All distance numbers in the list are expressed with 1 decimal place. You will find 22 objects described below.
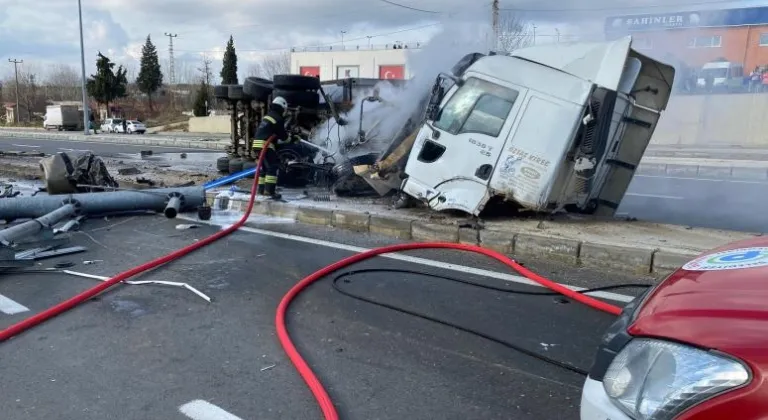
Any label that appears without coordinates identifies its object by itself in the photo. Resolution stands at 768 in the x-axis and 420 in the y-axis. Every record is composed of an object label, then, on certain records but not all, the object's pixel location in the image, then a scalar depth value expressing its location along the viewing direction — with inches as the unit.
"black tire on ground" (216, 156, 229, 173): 501.0
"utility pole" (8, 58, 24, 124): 2851.9
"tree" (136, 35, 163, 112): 2669.8
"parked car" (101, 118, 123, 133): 1884.8
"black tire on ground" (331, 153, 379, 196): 358.0
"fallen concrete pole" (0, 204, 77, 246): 222.4
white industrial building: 2401.6
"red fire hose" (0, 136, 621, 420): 129.6
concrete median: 219.3
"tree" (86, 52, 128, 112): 2336.4
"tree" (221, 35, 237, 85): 2410.2
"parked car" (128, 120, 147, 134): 1852.9
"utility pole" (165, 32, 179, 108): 3410.9
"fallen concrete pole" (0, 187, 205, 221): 283.7
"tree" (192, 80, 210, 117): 2135.8
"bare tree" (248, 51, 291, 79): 3073.6
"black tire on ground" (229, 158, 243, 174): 462.2
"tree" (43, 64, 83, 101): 3574.3
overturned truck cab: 246.5
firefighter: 354.3
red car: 58.2
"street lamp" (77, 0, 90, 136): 1345.7
